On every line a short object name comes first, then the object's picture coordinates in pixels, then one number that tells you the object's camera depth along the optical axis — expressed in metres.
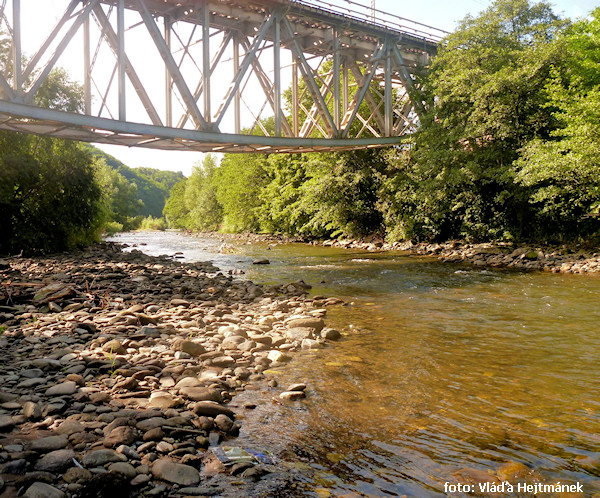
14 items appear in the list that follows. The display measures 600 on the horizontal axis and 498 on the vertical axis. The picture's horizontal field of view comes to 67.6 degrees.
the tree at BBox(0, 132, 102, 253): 21.36
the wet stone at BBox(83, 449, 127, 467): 3.64
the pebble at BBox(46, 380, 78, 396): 5.05
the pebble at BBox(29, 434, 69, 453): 3.79
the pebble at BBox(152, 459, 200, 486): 3.65
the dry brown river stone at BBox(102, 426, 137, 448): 4.04
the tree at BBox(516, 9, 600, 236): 17.30
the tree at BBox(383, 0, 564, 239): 21.61
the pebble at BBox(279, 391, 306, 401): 5.66
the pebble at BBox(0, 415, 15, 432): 4.13
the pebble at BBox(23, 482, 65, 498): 3.12
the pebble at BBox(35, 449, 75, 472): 3.54
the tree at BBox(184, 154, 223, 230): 71.81
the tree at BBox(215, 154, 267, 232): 52.00
